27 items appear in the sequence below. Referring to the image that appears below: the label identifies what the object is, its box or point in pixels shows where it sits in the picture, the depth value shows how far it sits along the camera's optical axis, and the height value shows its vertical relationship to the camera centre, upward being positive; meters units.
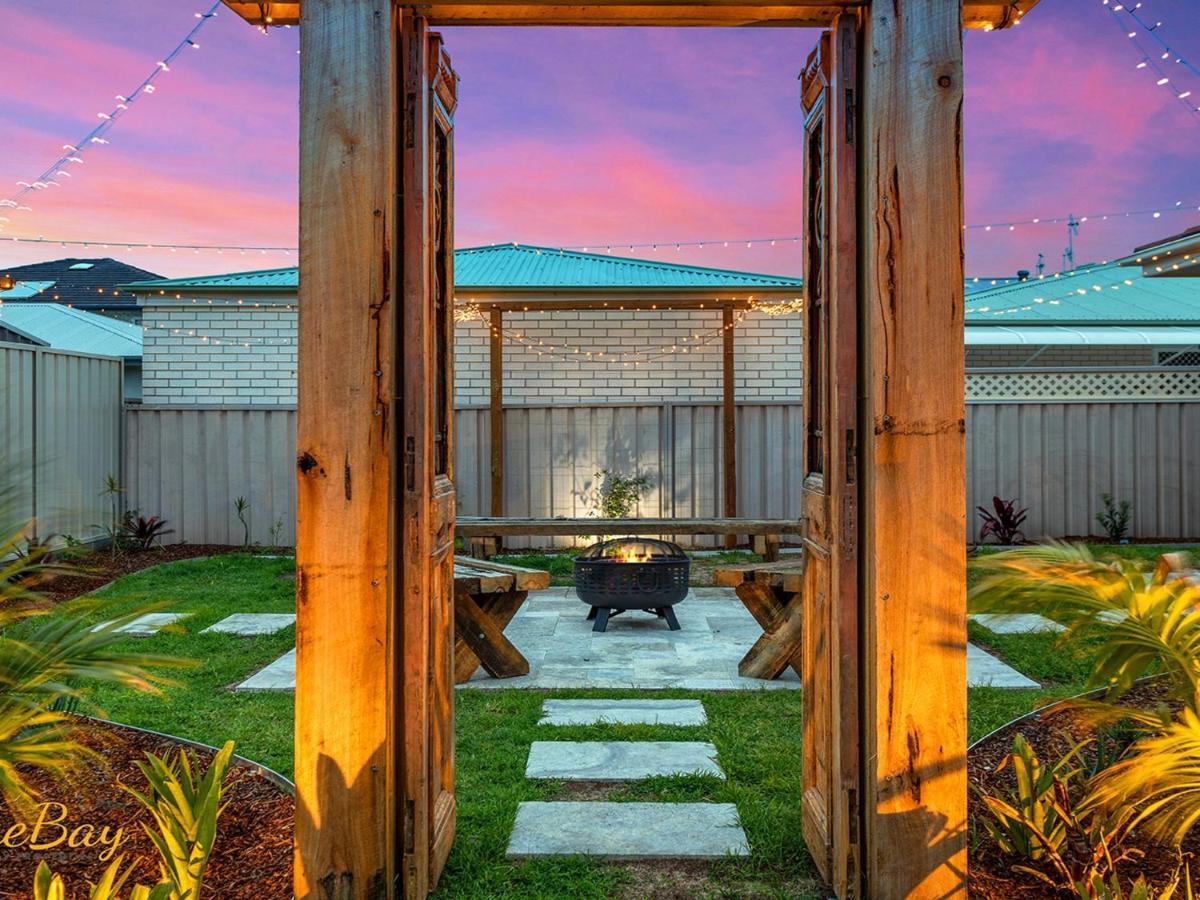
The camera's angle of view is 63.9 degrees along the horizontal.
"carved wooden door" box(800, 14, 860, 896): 2.74 -0.09
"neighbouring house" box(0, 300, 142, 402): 17.34 +2.64
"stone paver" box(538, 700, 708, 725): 4.92 -1.33
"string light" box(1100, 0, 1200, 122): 5.91 +2.77
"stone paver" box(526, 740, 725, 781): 4.06 -1.33
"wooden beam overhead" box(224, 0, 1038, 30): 2.77 +1.32
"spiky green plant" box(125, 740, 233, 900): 2.36 -0.92
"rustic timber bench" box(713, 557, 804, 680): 5.52 -0.90
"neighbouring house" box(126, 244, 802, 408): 12.49 +1.44
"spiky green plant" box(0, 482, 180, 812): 2.05 -0.45
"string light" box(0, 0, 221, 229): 6.00 +2.51
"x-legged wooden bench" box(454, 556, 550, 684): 5.60 -0.94
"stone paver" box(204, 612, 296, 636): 7.07 -1.24
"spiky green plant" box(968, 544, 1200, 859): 2.45 -0.40
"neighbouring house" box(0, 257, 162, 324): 23.61 +4.73
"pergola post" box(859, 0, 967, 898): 2.58 -0.04
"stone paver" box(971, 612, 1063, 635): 6.98 -1.26
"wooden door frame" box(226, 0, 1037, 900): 2.59 -0.01
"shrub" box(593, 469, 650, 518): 11.47 -0.42
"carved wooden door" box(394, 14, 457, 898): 2.74 -0.03
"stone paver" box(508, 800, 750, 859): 3.23 -1.32
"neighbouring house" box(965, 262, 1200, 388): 15.78 +2.19
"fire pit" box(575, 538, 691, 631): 6.82 -0.86
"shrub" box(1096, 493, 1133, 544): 11.27 -0.74
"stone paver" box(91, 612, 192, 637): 6.49 -1.15
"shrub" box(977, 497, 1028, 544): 11.34 -0.77
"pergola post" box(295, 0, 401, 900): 2.59 +0.05
